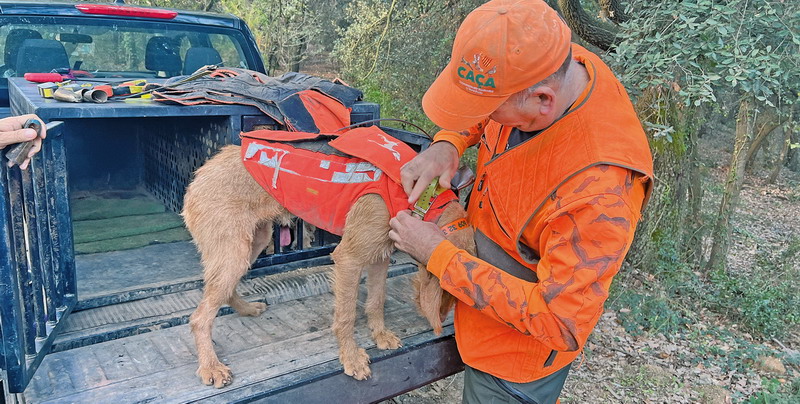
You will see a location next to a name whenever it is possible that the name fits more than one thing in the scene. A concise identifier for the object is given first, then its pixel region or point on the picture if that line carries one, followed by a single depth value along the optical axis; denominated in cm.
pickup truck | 210
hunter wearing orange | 177
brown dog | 248
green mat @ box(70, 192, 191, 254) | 377
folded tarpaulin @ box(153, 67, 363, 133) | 311
